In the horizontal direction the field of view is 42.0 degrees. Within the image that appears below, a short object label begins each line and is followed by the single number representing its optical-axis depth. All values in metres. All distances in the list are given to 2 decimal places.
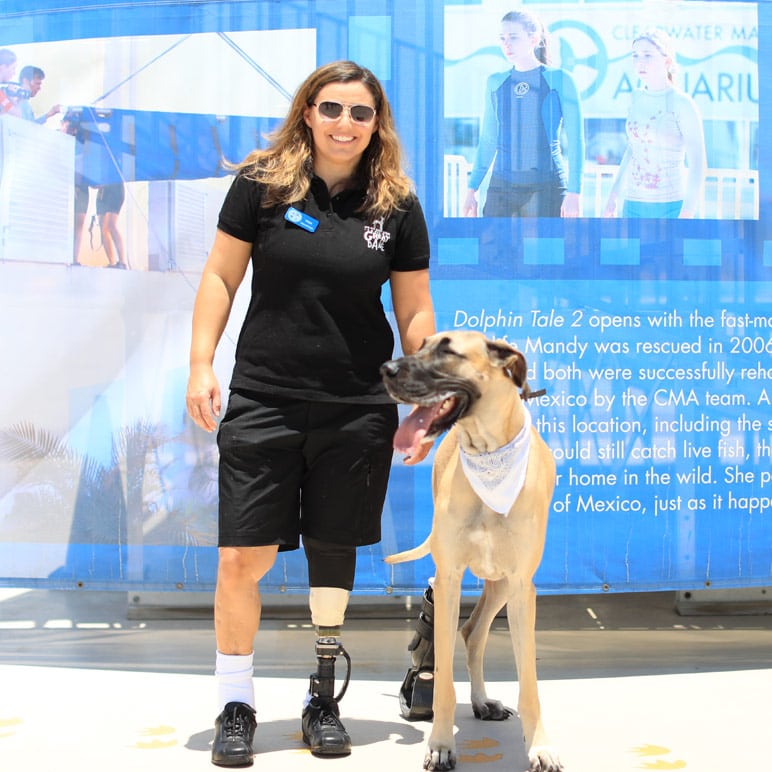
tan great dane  2.88
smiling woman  3.16
